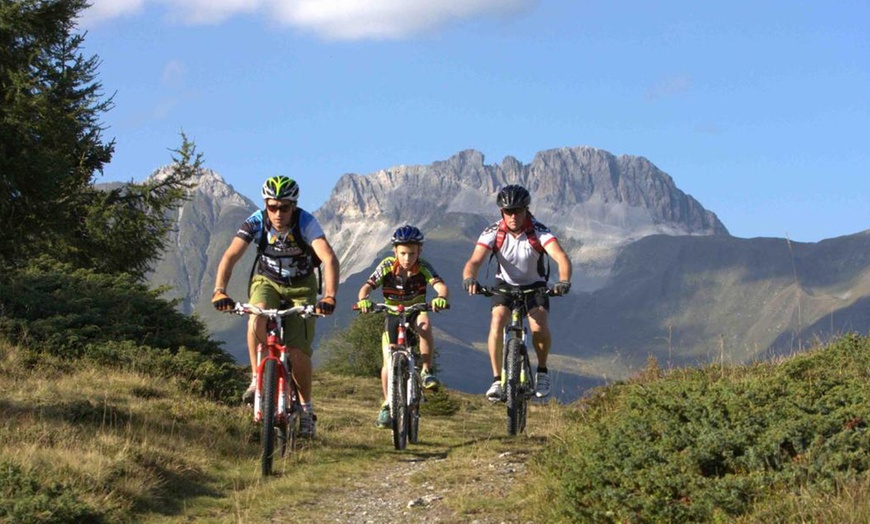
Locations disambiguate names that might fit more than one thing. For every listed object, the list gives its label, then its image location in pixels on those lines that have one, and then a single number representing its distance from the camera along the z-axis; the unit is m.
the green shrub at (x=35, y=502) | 6.79
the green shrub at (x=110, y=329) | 13.30
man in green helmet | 9.91
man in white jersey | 11.85
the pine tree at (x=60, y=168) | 24.22
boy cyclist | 11.88
